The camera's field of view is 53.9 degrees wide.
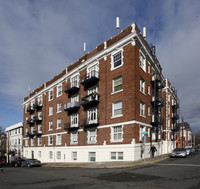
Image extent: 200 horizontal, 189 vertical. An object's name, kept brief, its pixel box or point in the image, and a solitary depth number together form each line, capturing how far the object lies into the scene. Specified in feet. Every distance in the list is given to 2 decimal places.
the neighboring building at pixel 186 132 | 305.51
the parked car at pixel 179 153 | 80.29
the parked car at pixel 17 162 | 104.37
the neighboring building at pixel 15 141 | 178.46
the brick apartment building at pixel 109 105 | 70.90
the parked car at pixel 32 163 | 90.16
